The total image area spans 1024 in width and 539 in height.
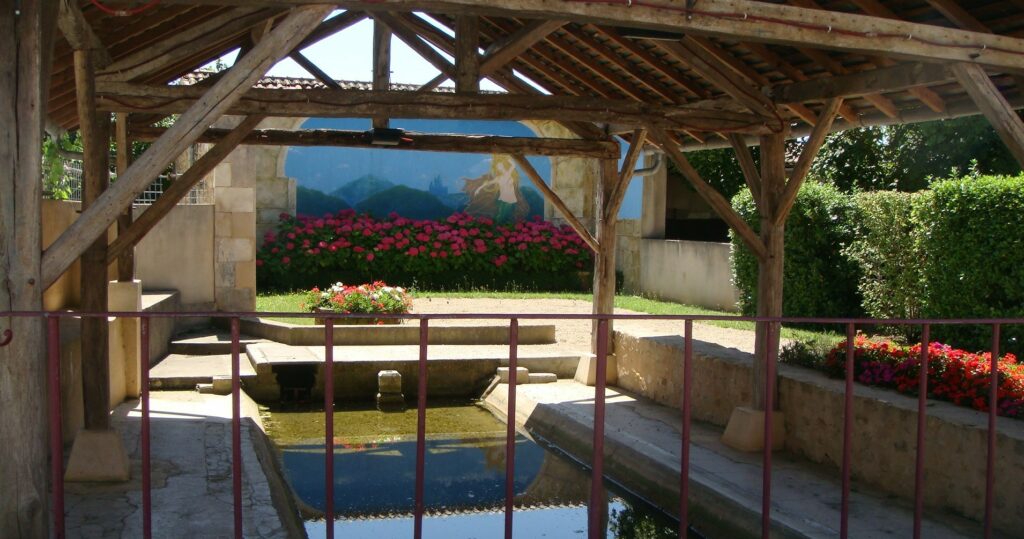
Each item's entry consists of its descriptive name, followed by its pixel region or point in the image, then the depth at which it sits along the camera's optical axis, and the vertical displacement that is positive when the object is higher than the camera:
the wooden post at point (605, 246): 9.96 -0.04
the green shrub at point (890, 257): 10.06 -0.11
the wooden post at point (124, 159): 8.43 +0.66
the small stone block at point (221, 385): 9.19 -1.43
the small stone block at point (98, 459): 6.09 -1.44
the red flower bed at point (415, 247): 16.30 -0.14
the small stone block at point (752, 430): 7.42 -1.45
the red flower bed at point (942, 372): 6.02 -0.87
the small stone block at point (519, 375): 10.30 -1.46
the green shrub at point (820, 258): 11.67 -0.15
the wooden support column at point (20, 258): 3.92 -0.10
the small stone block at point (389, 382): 10.22 -1.53
